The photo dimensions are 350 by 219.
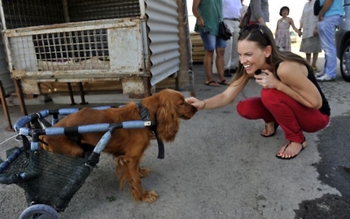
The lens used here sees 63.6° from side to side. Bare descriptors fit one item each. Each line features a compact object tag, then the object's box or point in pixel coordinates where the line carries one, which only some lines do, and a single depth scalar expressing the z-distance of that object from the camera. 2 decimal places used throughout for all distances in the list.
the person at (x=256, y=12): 5.15
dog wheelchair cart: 1.69
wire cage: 2.91
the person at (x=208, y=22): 4.95
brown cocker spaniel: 1.98
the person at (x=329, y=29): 5.17
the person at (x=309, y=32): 6.30
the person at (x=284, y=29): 7.59
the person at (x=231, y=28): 6.39
